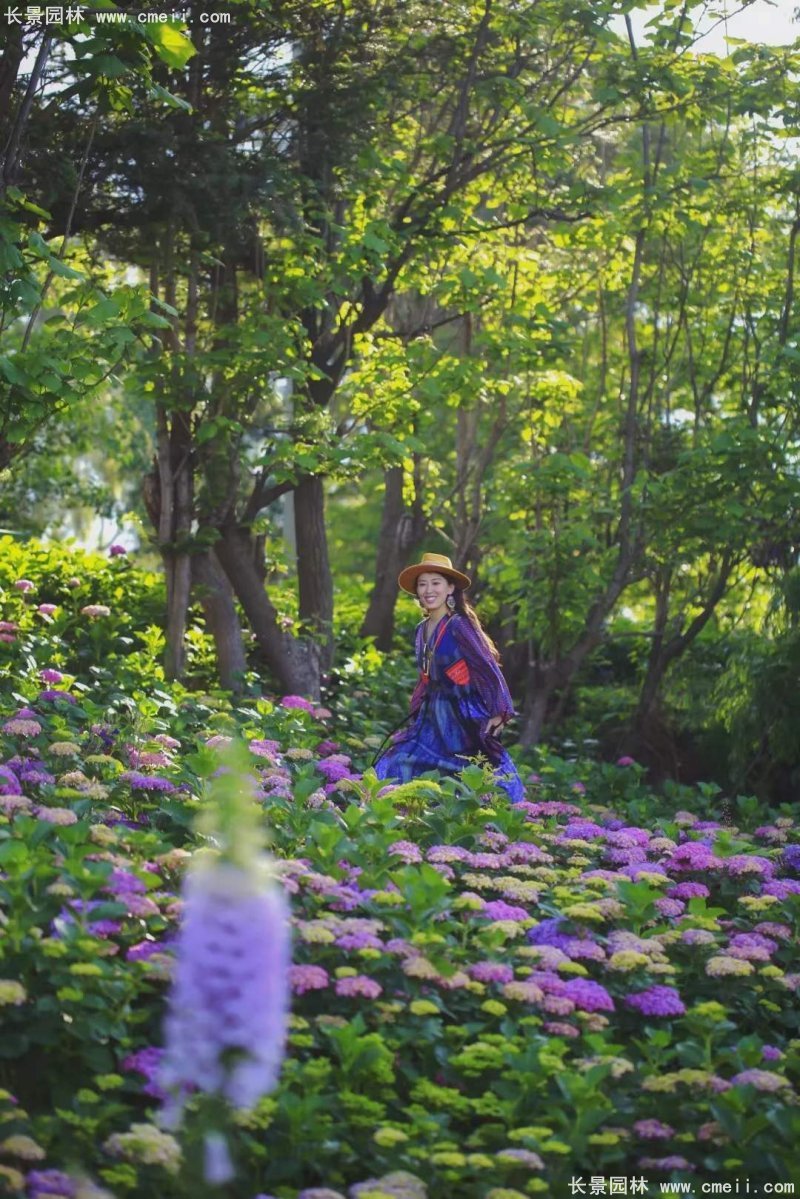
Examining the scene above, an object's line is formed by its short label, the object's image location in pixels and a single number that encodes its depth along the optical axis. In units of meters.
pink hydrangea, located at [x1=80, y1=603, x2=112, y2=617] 9.99
